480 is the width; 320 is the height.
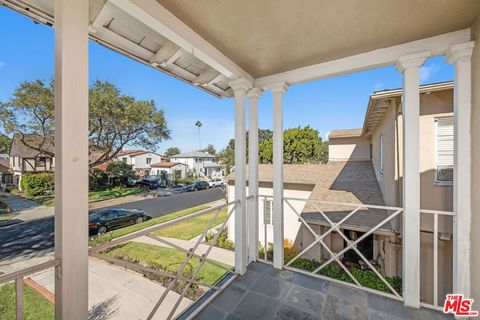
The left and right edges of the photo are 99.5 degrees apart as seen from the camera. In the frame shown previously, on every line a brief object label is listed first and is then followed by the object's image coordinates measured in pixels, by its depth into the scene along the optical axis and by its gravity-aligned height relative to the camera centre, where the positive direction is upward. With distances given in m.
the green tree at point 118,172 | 12.35 -0.85
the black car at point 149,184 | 15.85 -2.04
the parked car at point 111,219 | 6.92 -2.23
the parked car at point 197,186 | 18.61 -2.60
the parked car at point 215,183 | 21.73 -2.65
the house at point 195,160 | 27.90 -0.21
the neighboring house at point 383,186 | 3.34 -0.73
